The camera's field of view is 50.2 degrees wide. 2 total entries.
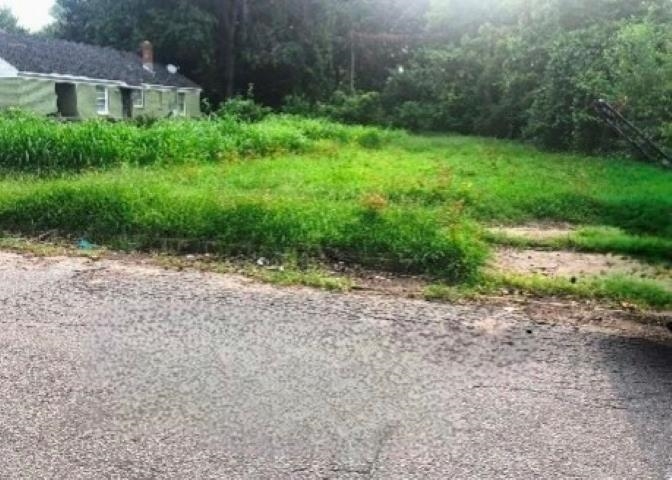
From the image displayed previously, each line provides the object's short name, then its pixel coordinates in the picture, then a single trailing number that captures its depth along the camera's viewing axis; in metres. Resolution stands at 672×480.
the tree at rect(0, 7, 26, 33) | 55.54
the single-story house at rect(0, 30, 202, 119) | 26.98
